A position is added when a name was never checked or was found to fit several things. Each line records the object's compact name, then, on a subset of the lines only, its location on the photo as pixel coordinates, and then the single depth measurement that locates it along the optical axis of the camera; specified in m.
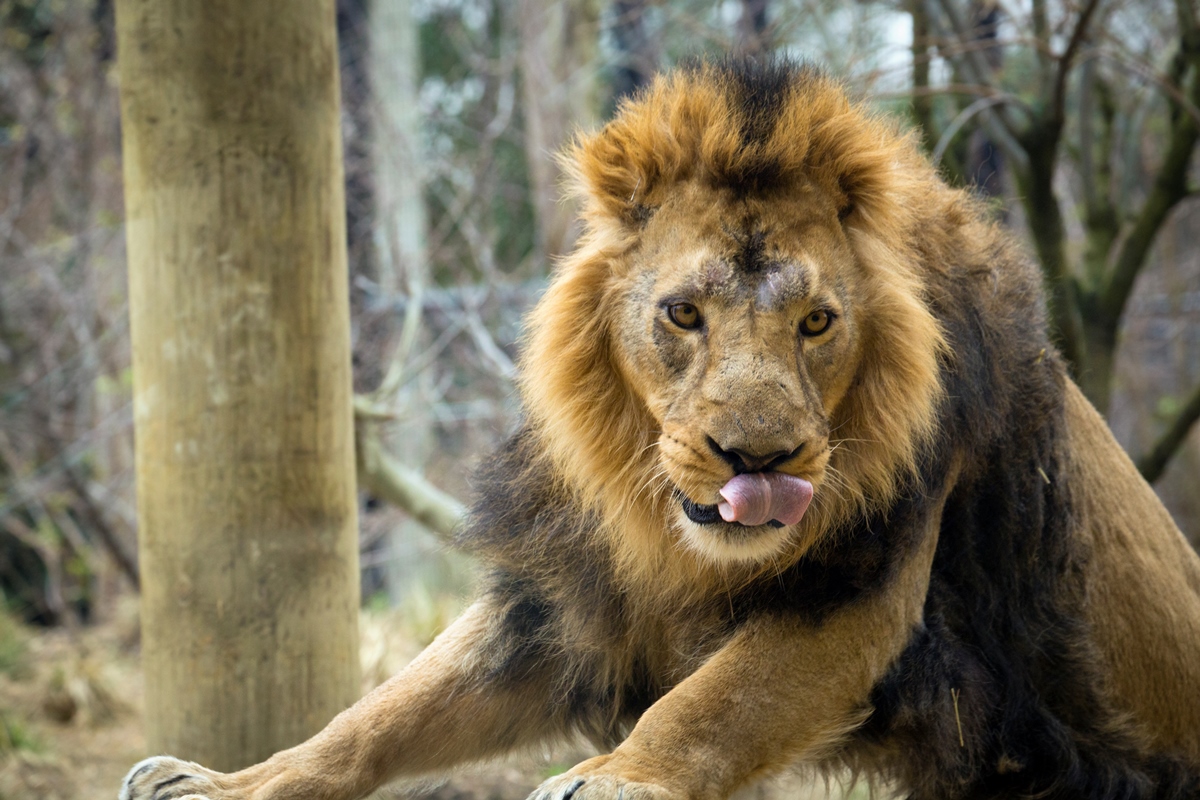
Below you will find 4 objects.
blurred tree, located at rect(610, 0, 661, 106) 17.11
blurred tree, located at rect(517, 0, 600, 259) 15.65
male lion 4.41
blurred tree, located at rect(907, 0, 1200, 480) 8.50
